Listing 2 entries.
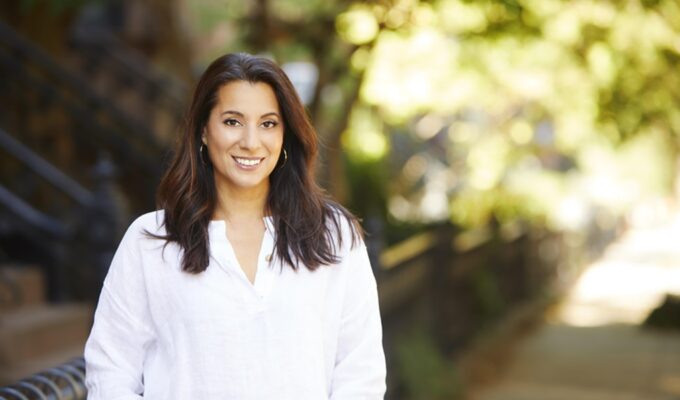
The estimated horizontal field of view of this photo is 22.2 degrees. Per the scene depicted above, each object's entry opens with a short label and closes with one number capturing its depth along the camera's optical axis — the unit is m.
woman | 4.10
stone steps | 11.26
